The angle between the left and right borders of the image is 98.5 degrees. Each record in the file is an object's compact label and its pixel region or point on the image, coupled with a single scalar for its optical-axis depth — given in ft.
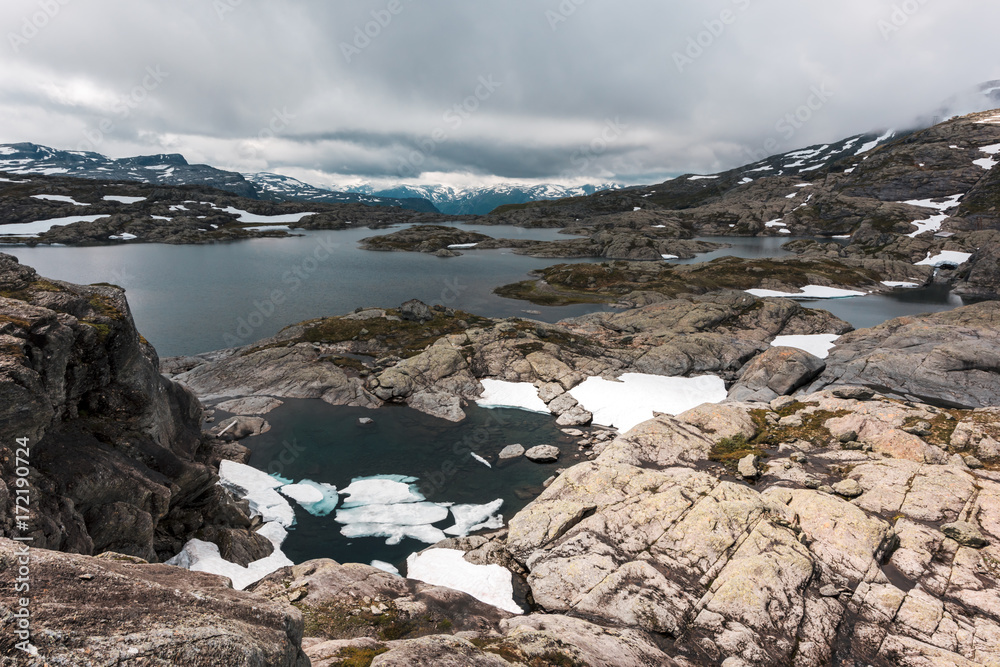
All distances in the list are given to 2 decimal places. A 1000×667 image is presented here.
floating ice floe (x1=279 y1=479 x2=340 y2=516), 100.68
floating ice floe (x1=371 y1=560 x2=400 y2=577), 82.15
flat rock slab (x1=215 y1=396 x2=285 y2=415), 145.88
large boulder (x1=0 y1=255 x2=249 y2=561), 48.21
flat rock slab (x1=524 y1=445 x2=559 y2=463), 121.29
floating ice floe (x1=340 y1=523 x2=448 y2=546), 91.97
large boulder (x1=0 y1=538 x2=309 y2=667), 20.35
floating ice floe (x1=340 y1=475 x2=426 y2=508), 104.53
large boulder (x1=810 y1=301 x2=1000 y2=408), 140.67
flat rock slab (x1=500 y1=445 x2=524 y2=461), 124.77
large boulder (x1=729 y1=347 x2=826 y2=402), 152.56
